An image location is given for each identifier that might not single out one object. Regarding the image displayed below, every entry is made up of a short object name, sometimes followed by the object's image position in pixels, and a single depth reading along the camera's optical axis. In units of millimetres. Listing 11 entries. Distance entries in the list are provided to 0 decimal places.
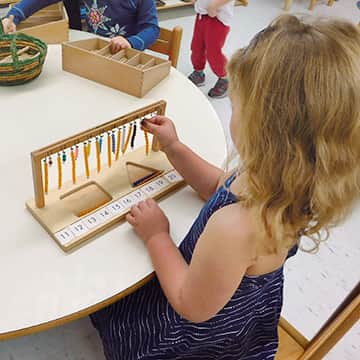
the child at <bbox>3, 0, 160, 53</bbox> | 1519
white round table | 602
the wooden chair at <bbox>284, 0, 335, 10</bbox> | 3883
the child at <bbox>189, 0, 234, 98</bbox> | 2218
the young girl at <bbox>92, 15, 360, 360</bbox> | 510
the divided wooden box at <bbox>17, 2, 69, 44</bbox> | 1259
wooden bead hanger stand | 687
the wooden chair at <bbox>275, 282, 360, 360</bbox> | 723
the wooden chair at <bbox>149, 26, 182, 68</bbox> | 1406
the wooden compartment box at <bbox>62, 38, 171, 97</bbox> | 1075
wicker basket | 1024
